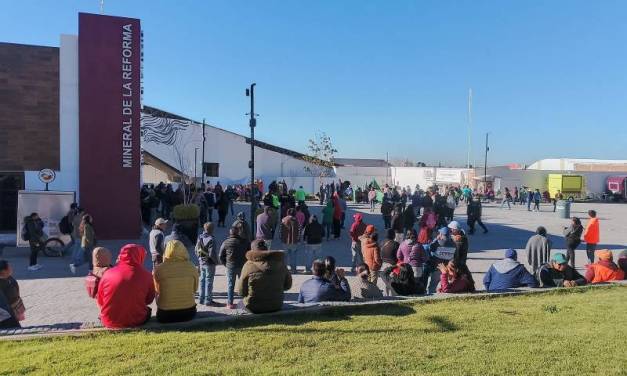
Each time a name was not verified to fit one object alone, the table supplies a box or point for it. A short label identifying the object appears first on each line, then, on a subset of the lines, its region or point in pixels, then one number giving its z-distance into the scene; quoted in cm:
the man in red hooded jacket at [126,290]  538
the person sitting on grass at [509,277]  785
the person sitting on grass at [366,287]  714
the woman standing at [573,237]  1084
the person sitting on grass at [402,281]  749
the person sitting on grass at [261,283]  620
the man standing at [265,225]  1067
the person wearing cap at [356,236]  1066
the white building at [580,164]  6306
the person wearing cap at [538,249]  909
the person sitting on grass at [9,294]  554
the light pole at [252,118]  1620
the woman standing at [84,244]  1006
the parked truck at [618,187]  4529
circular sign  1407
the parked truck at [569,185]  4324
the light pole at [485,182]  4286
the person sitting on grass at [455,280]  760
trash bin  2586
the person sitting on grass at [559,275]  809
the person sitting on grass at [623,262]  888
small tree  4647
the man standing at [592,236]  1129
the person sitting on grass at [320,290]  670
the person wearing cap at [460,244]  833
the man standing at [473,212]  1794
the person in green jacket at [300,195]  2378
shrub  1062
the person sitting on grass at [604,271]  866
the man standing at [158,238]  850
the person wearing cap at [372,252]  857
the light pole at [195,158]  4525
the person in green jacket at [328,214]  1584
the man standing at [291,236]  1072
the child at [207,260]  754
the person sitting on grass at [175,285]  572
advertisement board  1305
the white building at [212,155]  4534
